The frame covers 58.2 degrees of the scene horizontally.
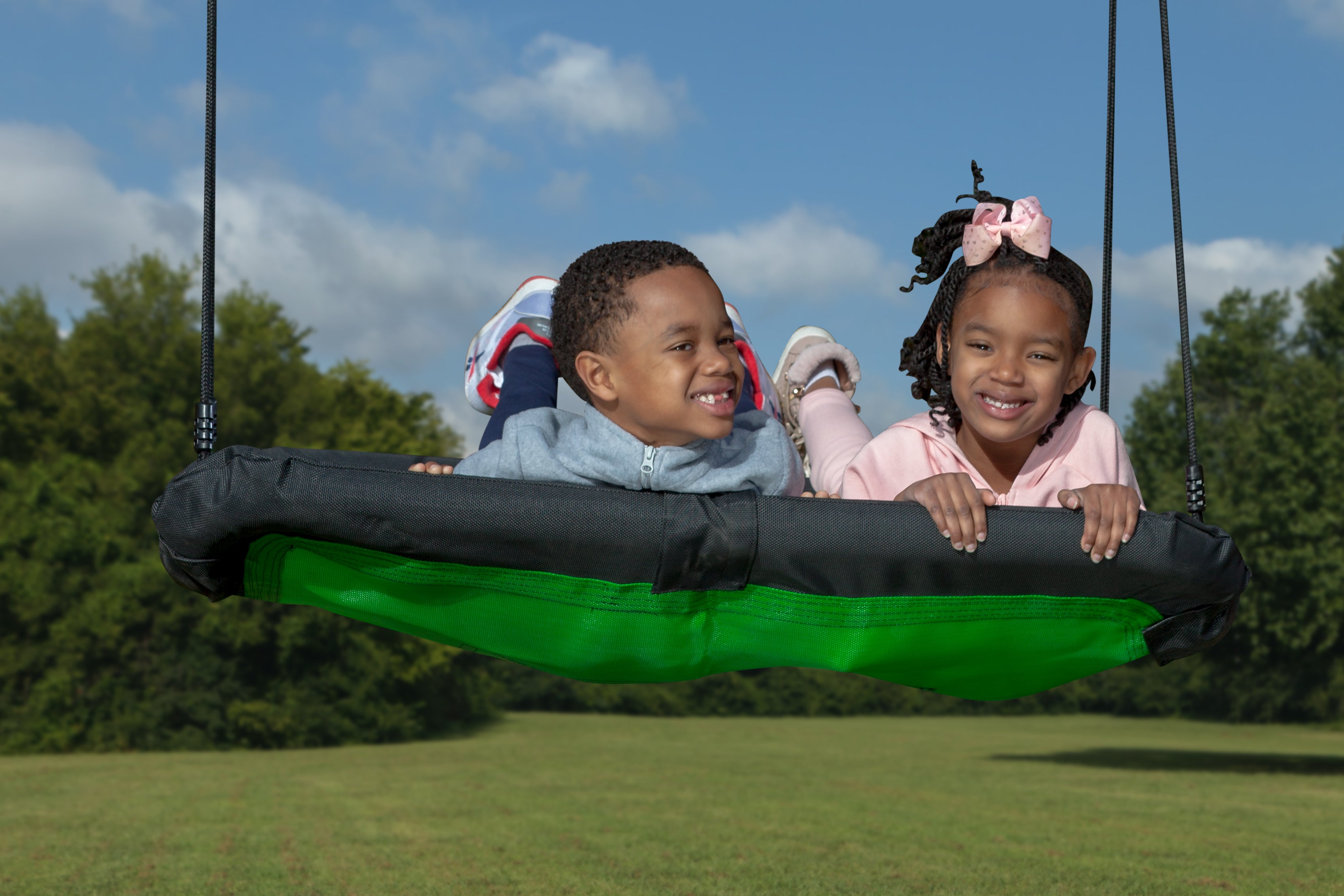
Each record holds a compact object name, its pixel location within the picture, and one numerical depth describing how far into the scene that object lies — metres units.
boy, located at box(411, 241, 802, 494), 2.42
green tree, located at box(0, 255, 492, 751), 28.39
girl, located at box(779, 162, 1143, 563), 2.49
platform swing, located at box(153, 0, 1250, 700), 2.42
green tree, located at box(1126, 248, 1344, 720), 20.44
